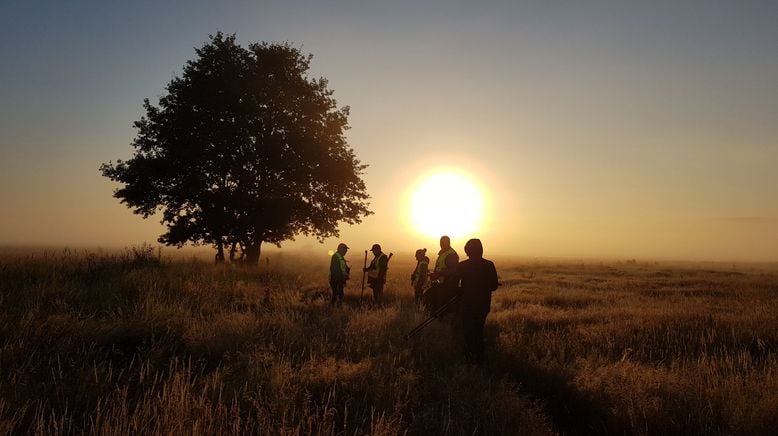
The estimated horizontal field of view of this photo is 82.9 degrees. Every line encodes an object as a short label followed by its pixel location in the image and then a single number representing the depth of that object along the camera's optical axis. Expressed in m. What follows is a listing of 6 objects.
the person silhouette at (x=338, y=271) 13.97
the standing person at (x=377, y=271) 15.38
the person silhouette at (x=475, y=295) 7.90
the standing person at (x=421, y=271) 14.68
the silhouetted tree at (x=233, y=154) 20.72
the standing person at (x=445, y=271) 10.96
